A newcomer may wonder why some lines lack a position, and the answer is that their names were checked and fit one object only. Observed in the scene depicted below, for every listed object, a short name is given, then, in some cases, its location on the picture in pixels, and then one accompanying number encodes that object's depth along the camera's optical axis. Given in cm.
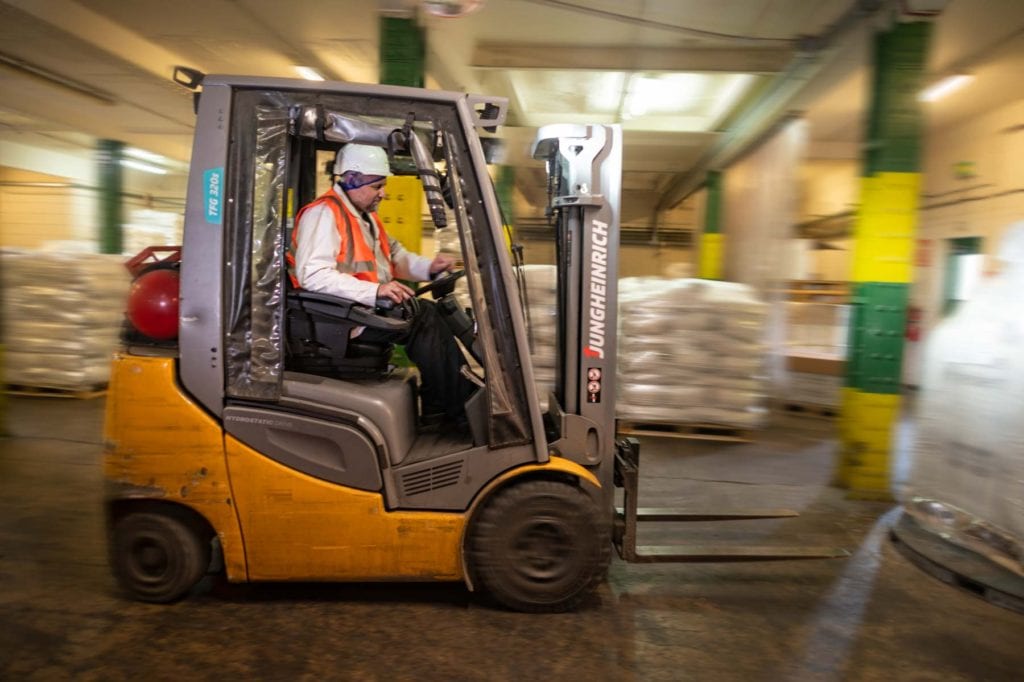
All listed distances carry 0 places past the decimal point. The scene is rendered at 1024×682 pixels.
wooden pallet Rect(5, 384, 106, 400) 754
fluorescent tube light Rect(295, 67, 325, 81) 834
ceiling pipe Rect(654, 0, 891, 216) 526
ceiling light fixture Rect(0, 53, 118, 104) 809
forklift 261
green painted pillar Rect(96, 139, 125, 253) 1052
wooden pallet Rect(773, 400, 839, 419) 799
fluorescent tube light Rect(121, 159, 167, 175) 1207
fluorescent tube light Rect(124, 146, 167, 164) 1202
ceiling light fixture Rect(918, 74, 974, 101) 799
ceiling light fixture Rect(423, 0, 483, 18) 469
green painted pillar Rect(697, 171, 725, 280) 1138
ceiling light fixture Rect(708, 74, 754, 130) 791
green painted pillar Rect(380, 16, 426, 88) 559
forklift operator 266
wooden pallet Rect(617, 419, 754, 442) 659
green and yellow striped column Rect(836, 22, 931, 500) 472
